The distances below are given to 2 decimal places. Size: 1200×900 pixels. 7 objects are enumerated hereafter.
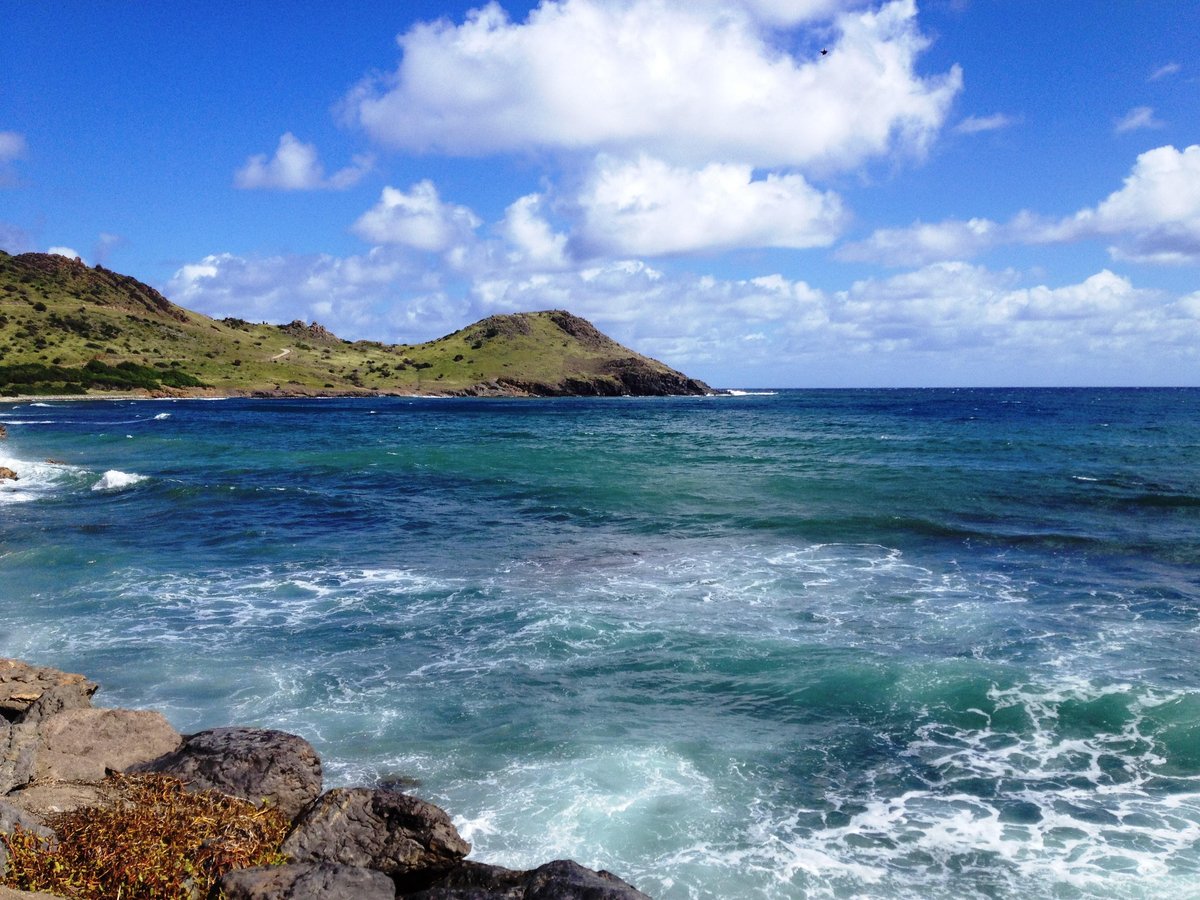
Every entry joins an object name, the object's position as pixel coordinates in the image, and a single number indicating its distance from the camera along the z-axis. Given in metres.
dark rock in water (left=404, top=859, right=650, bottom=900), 7.50
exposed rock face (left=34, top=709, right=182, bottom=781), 10.38
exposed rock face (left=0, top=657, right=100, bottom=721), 12.06
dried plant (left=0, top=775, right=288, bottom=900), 7.12
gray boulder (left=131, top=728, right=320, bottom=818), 9.59
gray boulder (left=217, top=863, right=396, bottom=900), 7.30
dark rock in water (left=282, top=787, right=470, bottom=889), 8.39
